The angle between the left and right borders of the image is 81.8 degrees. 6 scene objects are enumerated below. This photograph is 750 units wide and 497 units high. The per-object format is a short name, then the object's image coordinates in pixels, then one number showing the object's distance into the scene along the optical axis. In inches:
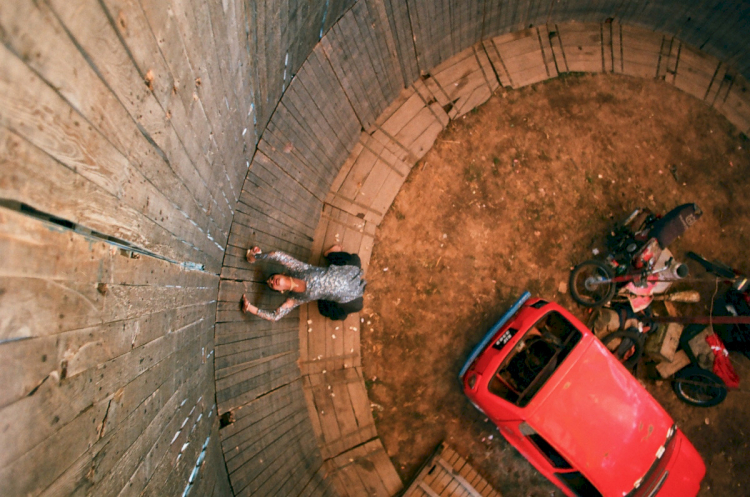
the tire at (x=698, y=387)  272.2
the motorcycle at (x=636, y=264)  250.2
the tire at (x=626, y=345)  264.4
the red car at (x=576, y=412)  207.6
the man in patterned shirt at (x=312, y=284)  177.5
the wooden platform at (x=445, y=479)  238.5
